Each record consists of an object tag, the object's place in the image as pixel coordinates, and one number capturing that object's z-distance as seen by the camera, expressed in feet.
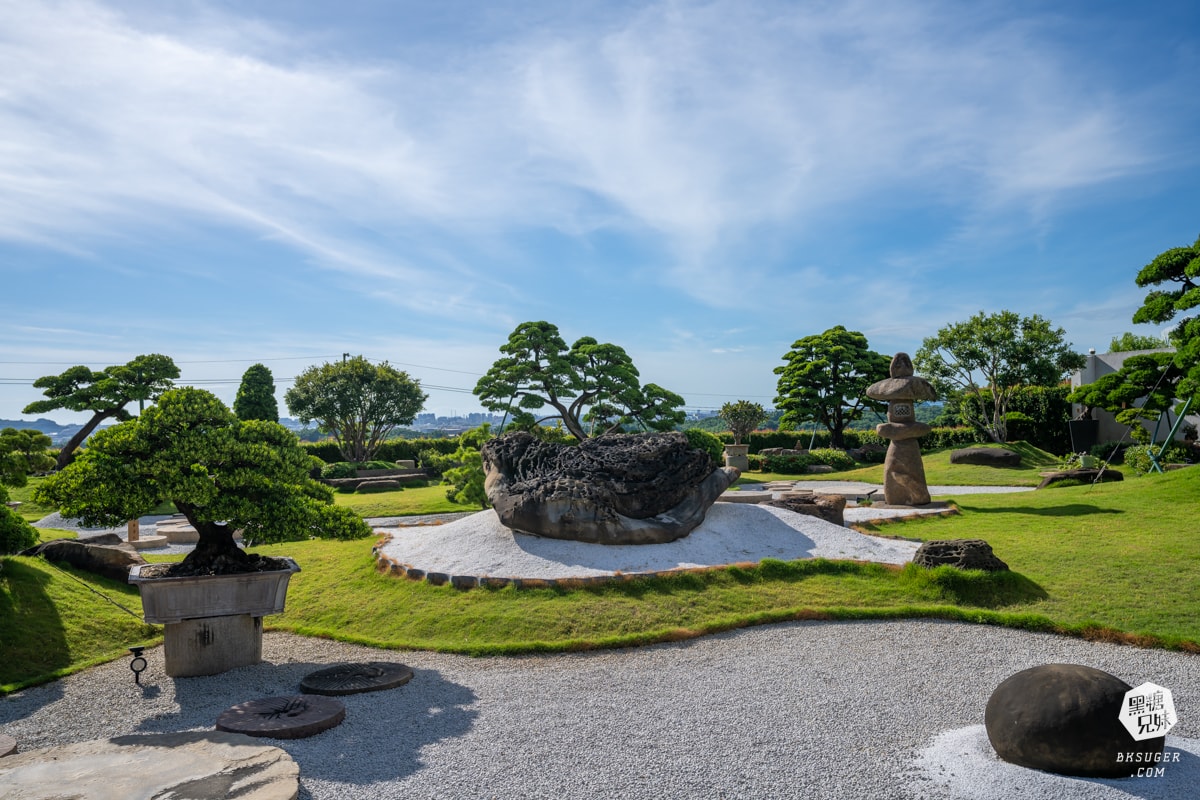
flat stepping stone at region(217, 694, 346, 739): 18.56
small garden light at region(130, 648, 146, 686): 23.06
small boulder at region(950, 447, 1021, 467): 82.99
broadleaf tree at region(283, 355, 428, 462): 135.44
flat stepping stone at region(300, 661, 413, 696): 22.03
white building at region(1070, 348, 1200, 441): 104.66
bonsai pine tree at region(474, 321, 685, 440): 79.10
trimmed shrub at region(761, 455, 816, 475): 95.81
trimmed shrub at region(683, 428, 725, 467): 85.05
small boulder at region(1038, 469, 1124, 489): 60.23
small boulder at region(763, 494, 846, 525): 43.19
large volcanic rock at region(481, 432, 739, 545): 34.47
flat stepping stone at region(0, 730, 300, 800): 14.76
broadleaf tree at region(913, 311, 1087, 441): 108.37
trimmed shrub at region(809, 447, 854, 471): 99.58
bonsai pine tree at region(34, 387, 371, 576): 23.66
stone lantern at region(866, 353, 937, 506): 52.03
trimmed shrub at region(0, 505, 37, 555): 27.30
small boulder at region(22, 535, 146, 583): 34.47
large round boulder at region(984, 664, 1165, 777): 14.74
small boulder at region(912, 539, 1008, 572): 30.37
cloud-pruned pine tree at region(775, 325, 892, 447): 115.03
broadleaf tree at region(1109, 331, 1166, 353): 155.81
